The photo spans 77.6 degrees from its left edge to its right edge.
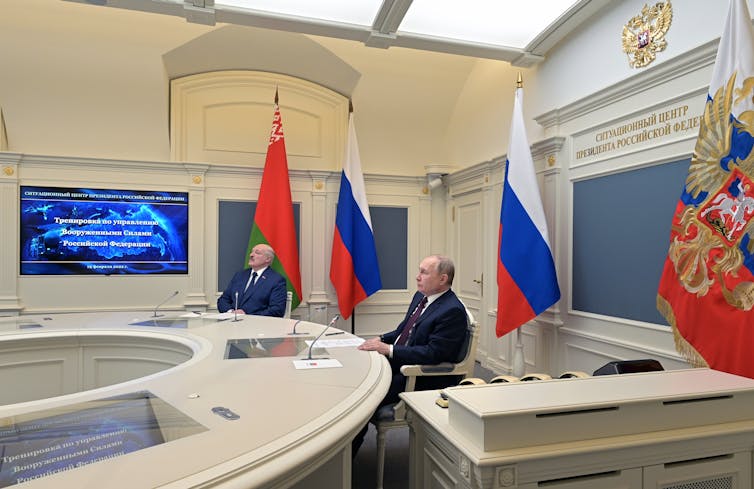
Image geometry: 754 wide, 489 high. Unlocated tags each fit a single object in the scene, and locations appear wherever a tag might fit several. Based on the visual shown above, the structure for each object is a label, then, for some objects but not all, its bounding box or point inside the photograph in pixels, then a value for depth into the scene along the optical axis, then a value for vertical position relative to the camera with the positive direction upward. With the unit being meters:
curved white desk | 0.99 -0.49
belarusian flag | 4.91 +0.36
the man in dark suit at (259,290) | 4.05 -0.39
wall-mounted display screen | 4.48 +0.14
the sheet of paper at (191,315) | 3.42 -0.51
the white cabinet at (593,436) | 1.29 -0.57
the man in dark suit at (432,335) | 2.47 -0.49
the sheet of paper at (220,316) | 3.34 -0.51
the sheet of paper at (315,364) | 1.95 -0.50
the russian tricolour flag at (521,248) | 3.48 -0.01
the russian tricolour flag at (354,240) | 5.05 +0.07
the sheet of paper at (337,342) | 2.44 -0.52
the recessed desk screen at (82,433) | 1.00 -0.47
